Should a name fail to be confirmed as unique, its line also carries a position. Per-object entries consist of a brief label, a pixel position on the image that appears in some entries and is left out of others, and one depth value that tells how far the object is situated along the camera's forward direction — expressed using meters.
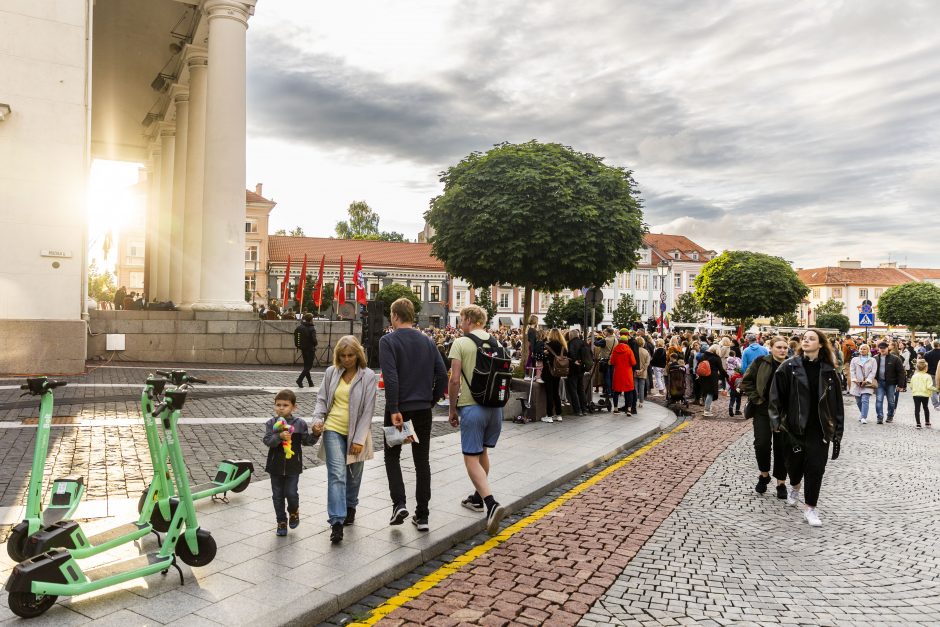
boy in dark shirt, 5.34
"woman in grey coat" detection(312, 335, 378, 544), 5.40
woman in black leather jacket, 6.71
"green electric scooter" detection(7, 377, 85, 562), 4.09
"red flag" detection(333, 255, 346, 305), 26.85
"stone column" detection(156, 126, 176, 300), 29.56
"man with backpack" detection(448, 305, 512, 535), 5.97
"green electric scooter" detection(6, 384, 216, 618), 3.70
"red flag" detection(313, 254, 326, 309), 26.46
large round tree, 15.74
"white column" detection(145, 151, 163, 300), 32.81
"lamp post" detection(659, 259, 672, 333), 34.19
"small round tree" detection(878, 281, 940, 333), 76.81
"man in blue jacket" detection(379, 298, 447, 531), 5.73
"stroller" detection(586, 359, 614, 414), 15.06
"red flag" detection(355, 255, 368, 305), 25.33
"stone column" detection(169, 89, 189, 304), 26.12
